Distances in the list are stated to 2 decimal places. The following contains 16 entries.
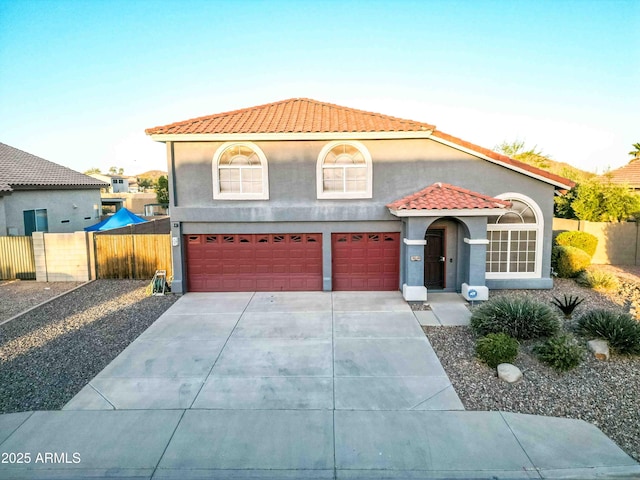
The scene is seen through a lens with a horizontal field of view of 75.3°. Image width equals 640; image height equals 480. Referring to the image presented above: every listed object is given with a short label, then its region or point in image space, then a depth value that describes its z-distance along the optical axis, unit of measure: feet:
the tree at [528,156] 103.97
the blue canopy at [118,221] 68.80
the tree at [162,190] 130.62
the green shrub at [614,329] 27.35
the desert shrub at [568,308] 34.86
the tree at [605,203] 60.95
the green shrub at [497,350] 25.98
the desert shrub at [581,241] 56.08
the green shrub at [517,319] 29.94
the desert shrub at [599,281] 45.73
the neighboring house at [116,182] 184.14
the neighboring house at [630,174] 82.95
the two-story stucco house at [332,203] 44.57
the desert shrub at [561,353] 25.43
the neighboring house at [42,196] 60.29
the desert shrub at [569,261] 50.08
